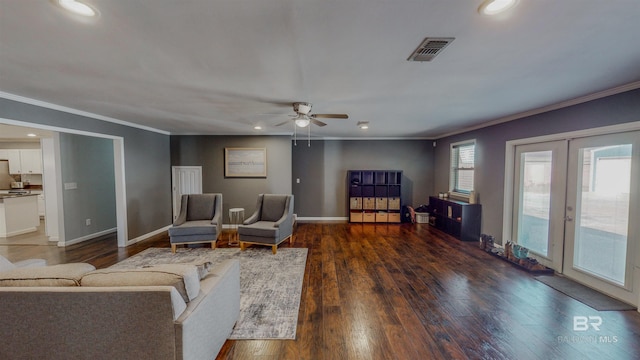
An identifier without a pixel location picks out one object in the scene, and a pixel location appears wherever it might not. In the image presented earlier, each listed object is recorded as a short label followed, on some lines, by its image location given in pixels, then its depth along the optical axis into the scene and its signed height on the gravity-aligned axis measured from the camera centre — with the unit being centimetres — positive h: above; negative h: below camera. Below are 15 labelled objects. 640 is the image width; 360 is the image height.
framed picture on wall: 632 +22
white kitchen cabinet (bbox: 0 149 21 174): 675 +33
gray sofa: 150 -91
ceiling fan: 319 +74
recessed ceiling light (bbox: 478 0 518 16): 135 +91
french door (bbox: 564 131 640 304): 278 -50
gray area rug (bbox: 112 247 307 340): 237 -145
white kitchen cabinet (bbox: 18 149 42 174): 683 +26
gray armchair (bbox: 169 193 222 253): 452 -98
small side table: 561 -118
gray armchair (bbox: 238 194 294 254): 449 -101
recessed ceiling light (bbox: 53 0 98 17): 136 +91
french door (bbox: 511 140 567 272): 357 -43
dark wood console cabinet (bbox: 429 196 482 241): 520 -103
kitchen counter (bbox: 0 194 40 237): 523 -95
